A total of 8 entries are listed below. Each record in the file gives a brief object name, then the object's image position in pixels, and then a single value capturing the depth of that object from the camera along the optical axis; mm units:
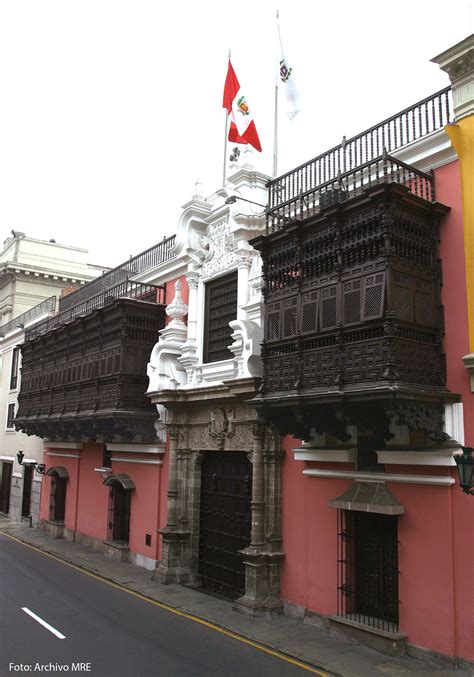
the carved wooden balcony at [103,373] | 16578
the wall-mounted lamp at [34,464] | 24547
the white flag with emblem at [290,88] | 14125
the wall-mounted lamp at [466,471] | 7590
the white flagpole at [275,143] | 14758
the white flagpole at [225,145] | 15947
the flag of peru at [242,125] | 14258
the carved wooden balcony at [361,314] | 9078
